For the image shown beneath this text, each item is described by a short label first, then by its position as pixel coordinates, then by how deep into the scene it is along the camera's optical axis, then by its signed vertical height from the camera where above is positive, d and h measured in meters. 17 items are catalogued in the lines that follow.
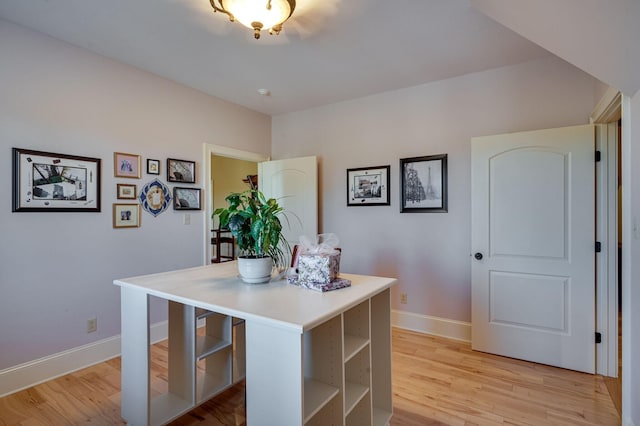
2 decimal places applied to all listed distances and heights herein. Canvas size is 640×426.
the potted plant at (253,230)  1.63 -0.09
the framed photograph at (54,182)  2.19 +0.23
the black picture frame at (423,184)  3.09 +0.29
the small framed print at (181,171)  3.12 +0.44
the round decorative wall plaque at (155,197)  2.93 +0.15
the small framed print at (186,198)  3.18 +0.15
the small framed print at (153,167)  2.96 +0.44
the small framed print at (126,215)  2.71 -0.03
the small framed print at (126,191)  2.74 +0.19
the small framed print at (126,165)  2.72 +0.43
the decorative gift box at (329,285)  1.50 -0.36
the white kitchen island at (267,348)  1.13 -0.64
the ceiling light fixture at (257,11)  1.75 +1.17
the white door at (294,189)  3.76 +0.30
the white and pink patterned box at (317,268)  1.52 -0.28
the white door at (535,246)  2.39 -0.28
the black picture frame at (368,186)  3.42 +0.30
